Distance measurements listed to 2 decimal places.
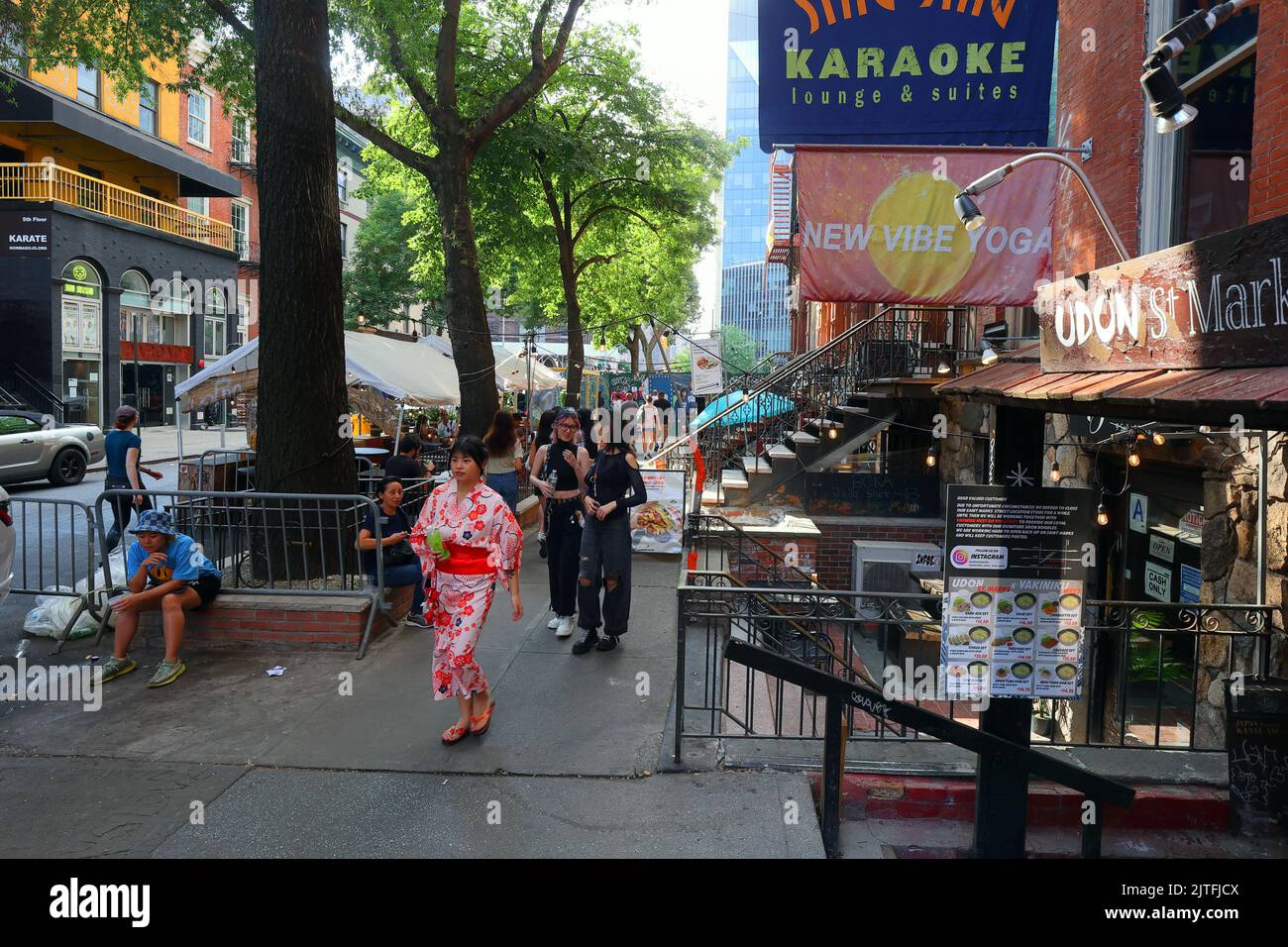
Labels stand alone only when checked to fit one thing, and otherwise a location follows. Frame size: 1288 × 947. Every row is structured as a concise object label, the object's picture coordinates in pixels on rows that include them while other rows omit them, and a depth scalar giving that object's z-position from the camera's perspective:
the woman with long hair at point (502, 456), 8.92
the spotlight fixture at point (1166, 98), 4.73
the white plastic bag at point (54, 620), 6.93
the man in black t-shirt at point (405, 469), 9.21
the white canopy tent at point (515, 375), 23.86
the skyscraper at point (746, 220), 157.12
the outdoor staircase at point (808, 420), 13.66
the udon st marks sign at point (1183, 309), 3.71
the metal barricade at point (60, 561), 6.96
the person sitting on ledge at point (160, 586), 6.19
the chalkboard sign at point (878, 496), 14.98
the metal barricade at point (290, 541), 7.03
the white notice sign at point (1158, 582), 8.13
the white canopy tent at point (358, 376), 13.02
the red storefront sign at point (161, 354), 30.75
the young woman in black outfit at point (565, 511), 7.36
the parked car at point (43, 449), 16.33
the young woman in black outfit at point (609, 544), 6.96
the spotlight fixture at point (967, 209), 6.19
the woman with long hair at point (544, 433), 9.39
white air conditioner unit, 14.14
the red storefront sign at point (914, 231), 7.15
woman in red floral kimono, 5.24
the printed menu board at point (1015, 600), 4.35
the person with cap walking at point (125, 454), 9.63
